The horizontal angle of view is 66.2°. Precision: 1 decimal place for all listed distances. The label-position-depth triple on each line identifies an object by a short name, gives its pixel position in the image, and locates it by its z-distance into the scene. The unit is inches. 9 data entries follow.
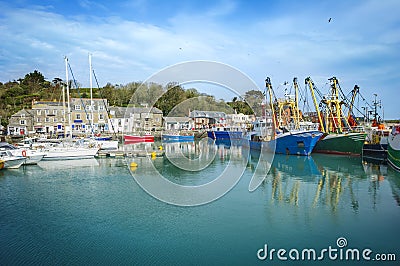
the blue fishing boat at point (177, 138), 1987.0
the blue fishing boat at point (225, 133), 2022.6
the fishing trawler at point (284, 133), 1163.8
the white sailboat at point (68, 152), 1042.7
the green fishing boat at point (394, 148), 800.9
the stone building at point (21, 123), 1900.8
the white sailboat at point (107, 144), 1240.9
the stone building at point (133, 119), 2134.6
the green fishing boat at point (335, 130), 1129.4
